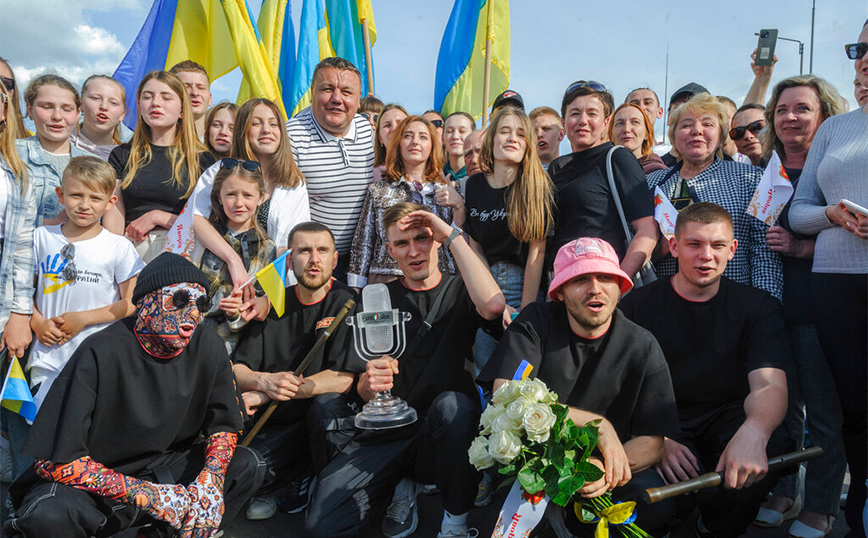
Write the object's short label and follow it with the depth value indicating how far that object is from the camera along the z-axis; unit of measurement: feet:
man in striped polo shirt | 18.15
